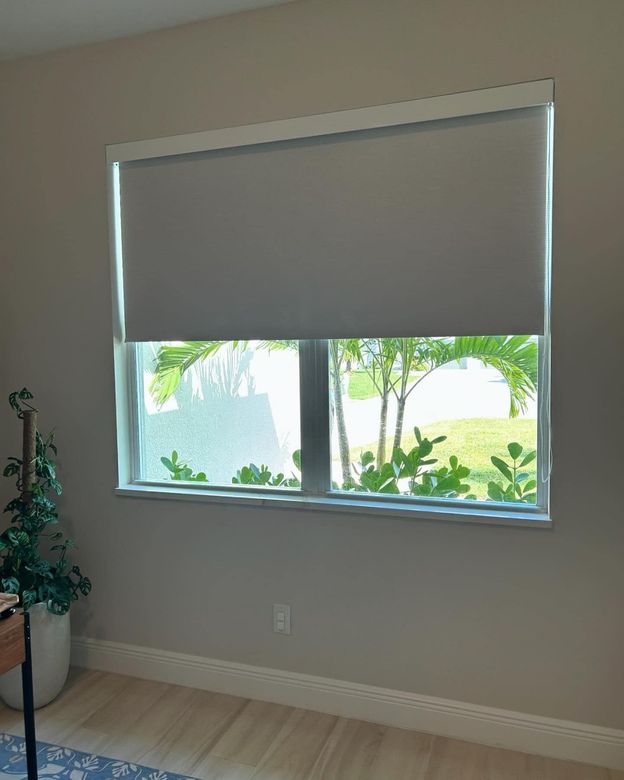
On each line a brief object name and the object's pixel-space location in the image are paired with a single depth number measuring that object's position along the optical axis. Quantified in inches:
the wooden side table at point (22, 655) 72.3
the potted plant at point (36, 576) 101.6
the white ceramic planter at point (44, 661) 102.3
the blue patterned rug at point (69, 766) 87.3
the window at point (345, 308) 88.7
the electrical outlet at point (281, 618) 103.6
